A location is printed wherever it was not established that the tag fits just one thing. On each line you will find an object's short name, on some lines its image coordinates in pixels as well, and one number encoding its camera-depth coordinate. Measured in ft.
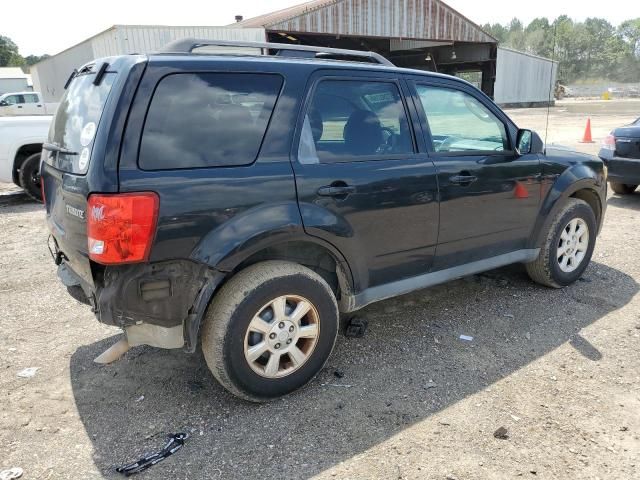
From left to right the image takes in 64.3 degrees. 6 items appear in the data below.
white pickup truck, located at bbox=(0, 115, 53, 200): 26.13
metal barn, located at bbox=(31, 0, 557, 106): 63.41
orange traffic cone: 49.24
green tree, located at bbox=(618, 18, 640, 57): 357.92
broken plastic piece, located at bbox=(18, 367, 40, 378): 10.82
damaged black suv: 8.10
